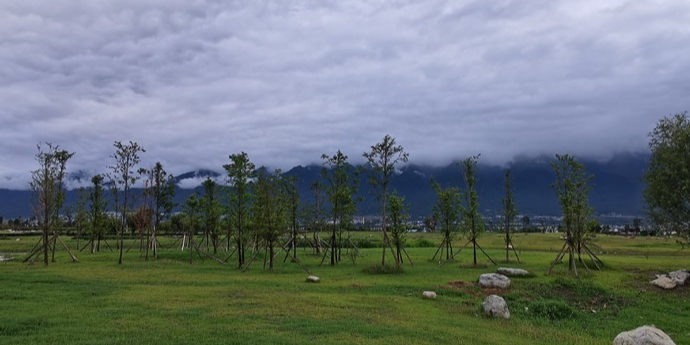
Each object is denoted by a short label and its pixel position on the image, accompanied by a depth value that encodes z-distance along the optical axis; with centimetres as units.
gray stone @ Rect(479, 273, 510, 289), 2525
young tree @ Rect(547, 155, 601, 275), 3557
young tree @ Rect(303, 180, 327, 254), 5266
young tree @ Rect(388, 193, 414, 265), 3650
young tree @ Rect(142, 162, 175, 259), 4796
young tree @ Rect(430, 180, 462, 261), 4253
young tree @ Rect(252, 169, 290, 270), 3600
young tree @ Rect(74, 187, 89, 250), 5997
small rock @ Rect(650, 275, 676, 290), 2630
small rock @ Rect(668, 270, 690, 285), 2706
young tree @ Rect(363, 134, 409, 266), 3762
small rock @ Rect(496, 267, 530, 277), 2977
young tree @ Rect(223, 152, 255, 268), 3872
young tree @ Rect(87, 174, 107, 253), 5278
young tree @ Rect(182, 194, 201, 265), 4200
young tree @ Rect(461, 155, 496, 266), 4072
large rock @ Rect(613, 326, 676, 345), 1308
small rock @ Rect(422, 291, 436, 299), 2233
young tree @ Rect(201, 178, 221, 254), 4469
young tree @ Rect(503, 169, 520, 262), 4403
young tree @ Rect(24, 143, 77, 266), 3859
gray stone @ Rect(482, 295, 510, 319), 1852
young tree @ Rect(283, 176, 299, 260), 4256
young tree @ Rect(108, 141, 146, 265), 4469
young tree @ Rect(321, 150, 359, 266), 4141
